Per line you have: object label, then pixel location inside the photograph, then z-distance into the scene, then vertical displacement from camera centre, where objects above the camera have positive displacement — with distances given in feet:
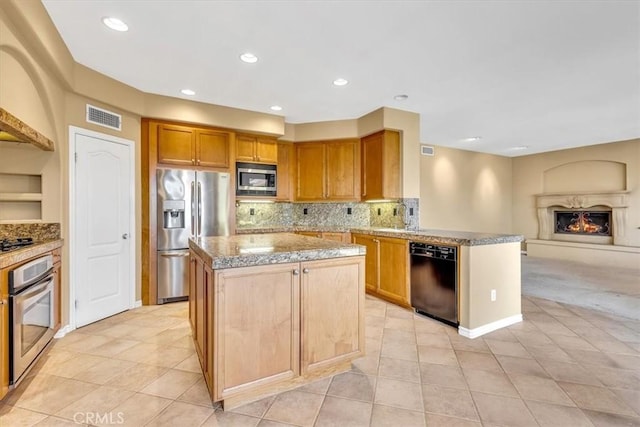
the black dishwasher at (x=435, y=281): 10.41 -2.52
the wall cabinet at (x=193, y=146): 13.23 +2.94
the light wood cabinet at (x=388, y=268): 12.37 -2.42
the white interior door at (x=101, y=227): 10.61 -0.52
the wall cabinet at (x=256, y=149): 15.35 +3.20
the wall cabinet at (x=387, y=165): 14.96 +2.23
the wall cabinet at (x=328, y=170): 16.78 +2.28
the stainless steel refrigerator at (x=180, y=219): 13.00 -0.30
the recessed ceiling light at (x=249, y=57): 9.57 +4.87
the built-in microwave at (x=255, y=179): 15.26 +1.66
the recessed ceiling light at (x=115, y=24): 7.82 +4.89
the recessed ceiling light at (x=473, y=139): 20.38 +4.82
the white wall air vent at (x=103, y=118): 10.92 +3.48
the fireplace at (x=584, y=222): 22.99 -0.97
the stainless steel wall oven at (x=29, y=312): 6.49 -2.35
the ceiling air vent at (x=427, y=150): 22.47 +4.43
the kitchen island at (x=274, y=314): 5.98 -2.17
